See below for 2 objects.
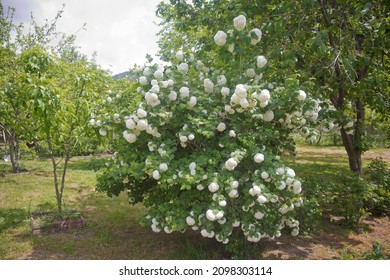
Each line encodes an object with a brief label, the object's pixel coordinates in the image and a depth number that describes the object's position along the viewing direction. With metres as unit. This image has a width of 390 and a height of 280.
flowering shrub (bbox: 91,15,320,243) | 2.93
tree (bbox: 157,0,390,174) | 3.83
